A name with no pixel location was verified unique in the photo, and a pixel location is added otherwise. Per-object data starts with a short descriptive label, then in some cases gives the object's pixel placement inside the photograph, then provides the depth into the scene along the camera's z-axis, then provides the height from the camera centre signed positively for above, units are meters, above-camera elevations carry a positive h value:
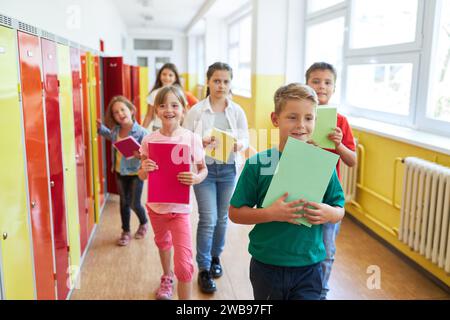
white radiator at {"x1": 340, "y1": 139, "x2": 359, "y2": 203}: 3.68 -0.84
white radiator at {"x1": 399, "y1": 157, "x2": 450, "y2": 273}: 2.52 -0.78
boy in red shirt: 1.80 -0.14
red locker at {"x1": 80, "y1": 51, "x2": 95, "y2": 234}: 3.02 -0.39
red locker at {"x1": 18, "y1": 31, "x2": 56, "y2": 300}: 1.69 -0.33
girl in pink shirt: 1.98 -0.58
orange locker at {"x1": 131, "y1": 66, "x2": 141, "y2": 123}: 5.46 -0.07
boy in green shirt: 1.22 -0.41
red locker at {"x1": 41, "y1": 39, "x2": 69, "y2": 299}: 2.01 -0.38
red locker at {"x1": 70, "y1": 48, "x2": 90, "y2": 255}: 2.68 -0.42
